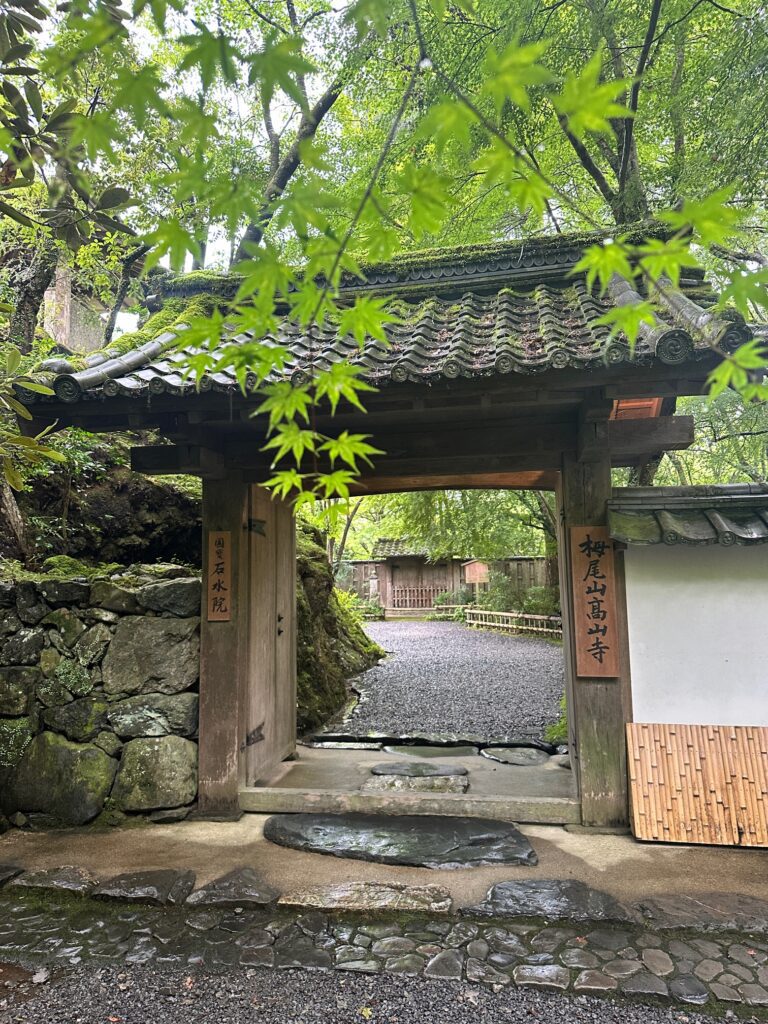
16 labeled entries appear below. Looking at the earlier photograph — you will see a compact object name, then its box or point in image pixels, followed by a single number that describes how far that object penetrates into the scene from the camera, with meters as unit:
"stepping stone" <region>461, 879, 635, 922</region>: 3.18
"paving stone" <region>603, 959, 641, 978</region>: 2.74
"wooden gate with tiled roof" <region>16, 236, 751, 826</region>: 3.61
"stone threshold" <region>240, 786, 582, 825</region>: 4.30
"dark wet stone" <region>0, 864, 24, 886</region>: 3.66
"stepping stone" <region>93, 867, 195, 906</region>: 3.44
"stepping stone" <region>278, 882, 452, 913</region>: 3.30
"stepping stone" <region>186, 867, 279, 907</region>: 3.38
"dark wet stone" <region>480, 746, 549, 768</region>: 5.81
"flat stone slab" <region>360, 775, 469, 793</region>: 4.98
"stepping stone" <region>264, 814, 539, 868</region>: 3.82
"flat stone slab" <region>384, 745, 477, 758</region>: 6.21
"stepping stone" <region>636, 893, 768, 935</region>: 3.05
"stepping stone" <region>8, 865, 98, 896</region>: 3.57
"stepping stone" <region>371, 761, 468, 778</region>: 5.39
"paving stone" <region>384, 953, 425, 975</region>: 2.83
